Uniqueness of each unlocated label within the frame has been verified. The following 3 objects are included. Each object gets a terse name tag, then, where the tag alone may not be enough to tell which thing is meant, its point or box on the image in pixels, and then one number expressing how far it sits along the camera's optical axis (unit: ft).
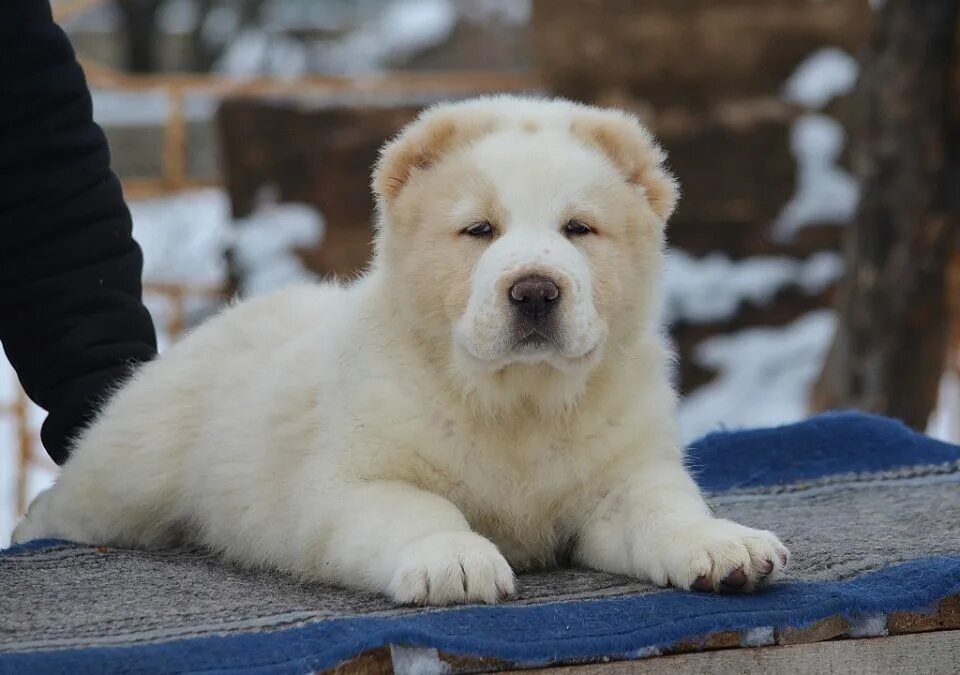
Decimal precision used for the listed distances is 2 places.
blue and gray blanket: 15.11
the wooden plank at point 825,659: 15.93
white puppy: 18.47
